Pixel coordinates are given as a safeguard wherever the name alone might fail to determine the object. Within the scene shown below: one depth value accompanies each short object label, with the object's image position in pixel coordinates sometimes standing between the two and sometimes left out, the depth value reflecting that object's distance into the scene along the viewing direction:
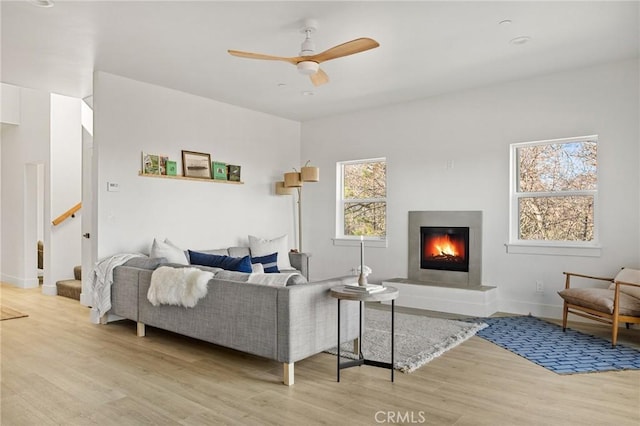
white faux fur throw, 3.42
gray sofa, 2.95
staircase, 5.90
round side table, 2.94
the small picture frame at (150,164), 5.14
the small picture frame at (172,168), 5.40
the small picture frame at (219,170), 5.96
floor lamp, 6.38
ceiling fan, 3.12
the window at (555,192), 4.81
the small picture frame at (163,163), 5.32
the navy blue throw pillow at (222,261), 3.84
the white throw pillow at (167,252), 4.66
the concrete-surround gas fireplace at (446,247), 5.46
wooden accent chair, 3.79
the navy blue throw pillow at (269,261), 5.56
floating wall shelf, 5.18
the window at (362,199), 6.55
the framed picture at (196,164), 5.60
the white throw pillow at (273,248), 5.92
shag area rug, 3.50
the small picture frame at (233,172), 6.19
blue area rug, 3.34
